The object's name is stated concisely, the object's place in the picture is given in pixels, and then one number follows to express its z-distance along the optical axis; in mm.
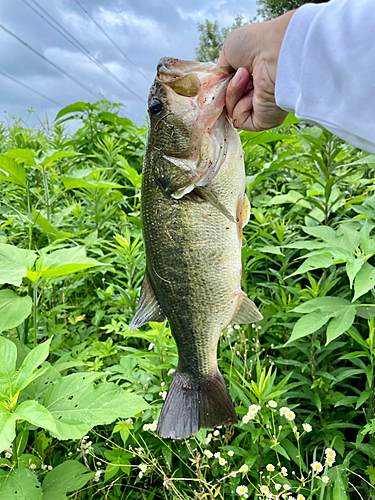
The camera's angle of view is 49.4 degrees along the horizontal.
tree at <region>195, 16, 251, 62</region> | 31299
